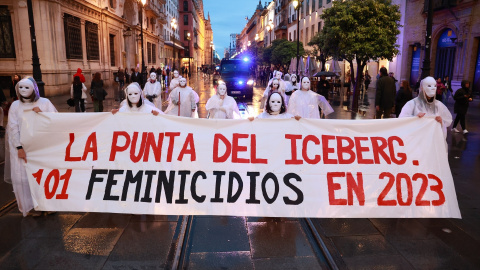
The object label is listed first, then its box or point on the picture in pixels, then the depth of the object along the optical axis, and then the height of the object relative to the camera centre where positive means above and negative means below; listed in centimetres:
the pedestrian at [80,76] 1326 -13
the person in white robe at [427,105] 532 -48
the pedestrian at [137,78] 2112 -32
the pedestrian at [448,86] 1772 -76
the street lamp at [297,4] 2407 +468
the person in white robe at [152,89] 1097 -50
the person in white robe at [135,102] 515 -42
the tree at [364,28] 1521 +192
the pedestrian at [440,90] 1520 -70
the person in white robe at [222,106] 746 -68
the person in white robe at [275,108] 514 -50
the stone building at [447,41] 2033 +207
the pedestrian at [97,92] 1281 -69
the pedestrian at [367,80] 2412 -45
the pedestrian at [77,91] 1273 -65
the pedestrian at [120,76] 2736 -26
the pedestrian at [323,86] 1684 -60
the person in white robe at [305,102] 795 -64
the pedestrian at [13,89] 1413 -66
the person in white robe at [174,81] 1212 -28
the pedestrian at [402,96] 964 -61
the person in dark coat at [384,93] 983 -54
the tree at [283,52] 3703 +220
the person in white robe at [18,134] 470 -80
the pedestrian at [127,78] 3210 -48
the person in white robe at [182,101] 936 -74
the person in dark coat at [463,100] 1080 -79
